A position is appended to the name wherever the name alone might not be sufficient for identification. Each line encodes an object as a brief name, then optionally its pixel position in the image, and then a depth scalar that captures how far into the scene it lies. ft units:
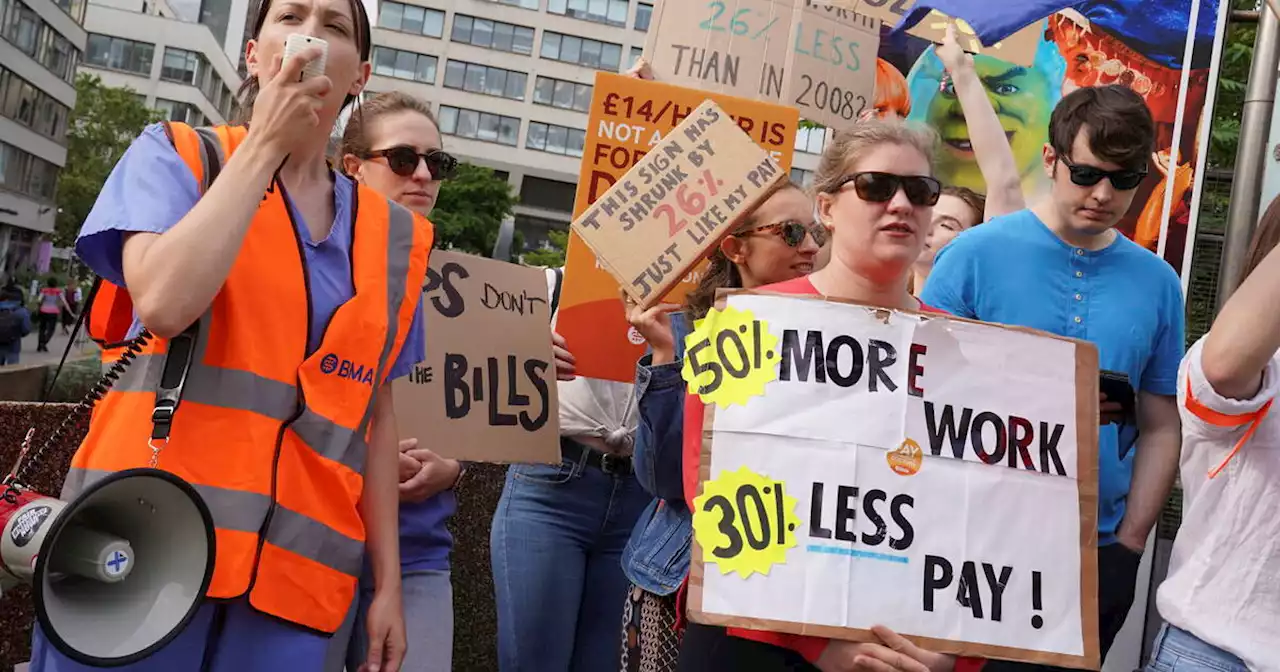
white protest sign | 7.48
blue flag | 17.42
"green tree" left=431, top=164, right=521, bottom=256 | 168.14
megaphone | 5.57
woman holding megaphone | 6.14
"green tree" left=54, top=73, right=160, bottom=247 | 163.32
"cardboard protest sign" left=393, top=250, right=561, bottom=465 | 10.53
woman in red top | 7.98
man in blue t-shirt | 9.52
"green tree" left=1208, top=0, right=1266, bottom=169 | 30.86
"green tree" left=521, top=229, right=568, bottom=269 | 179.01
